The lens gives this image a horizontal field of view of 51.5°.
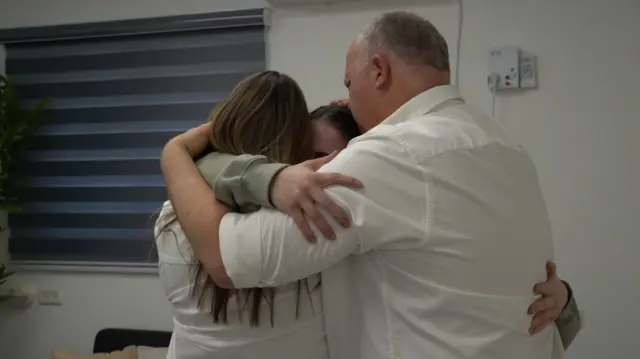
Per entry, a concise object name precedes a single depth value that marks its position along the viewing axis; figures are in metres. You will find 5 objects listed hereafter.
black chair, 3.10
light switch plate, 2.58
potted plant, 3.19
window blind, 3.09
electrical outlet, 3.38
